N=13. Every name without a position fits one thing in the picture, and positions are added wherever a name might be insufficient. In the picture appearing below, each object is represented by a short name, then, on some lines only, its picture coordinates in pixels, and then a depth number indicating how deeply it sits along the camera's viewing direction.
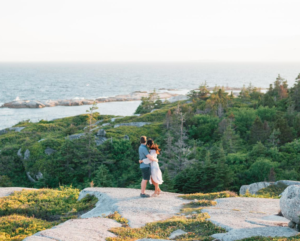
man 12.39
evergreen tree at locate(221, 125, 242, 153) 30.28
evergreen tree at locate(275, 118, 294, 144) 32.28
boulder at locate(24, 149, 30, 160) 31.86
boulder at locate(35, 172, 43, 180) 29.60
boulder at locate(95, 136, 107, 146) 34.44
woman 12.46
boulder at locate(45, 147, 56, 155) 31.84
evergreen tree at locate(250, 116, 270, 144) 32.41
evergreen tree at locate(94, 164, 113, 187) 23.42
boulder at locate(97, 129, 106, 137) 36.00
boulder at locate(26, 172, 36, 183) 30.27
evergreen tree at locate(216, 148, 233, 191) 21.80
